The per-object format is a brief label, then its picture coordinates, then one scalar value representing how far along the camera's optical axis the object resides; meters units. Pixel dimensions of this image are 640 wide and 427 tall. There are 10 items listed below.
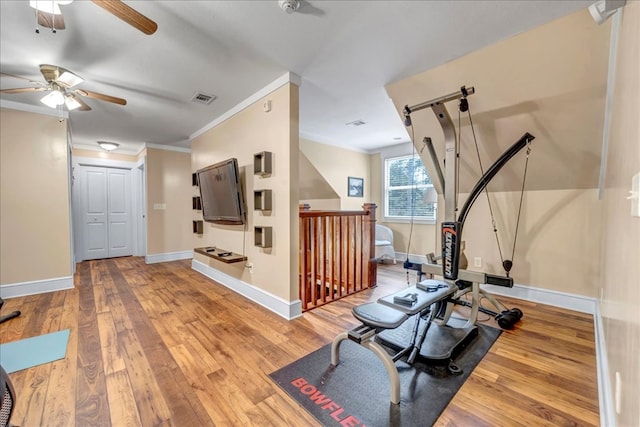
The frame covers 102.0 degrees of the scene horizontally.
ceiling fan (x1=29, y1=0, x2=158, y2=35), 1.33
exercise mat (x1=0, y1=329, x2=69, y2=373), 1.88
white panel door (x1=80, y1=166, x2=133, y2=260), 5.50
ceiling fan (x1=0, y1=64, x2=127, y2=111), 2.31
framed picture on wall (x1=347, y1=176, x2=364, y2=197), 5.59
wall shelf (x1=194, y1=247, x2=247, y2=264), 3.29
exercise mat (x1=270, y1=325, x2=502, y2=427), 1.40
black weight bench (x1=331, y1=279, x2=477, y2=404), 1.55
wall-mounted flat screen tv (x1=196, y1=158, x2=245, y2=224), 3.29
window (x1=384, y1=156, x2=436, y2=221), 5.05
